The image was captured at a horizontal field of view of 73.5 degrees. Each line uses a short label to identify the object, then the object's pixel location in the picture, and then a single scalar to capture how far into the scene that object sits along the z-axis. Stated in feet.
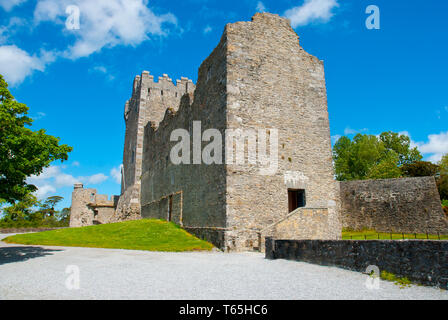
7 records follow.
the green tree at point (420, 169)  127.75
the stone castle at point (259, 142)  42.52
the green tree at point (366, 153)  140.15
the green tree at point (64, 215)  222.24
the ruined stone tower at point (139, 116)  100.32
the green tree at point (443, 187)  116.78
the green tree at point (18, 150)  30.48
